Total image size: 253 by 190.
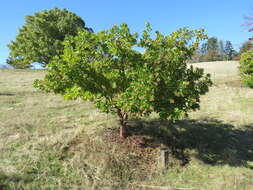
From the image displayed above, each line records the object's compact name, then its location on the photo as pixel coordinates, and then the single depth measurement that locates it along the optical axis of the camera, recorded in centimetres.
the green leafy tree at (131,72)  533
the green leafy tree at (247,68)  2230
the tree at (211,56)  8425
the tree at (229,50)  10235
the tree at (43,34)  1959
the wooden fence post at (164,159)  659
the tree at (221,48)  10332
